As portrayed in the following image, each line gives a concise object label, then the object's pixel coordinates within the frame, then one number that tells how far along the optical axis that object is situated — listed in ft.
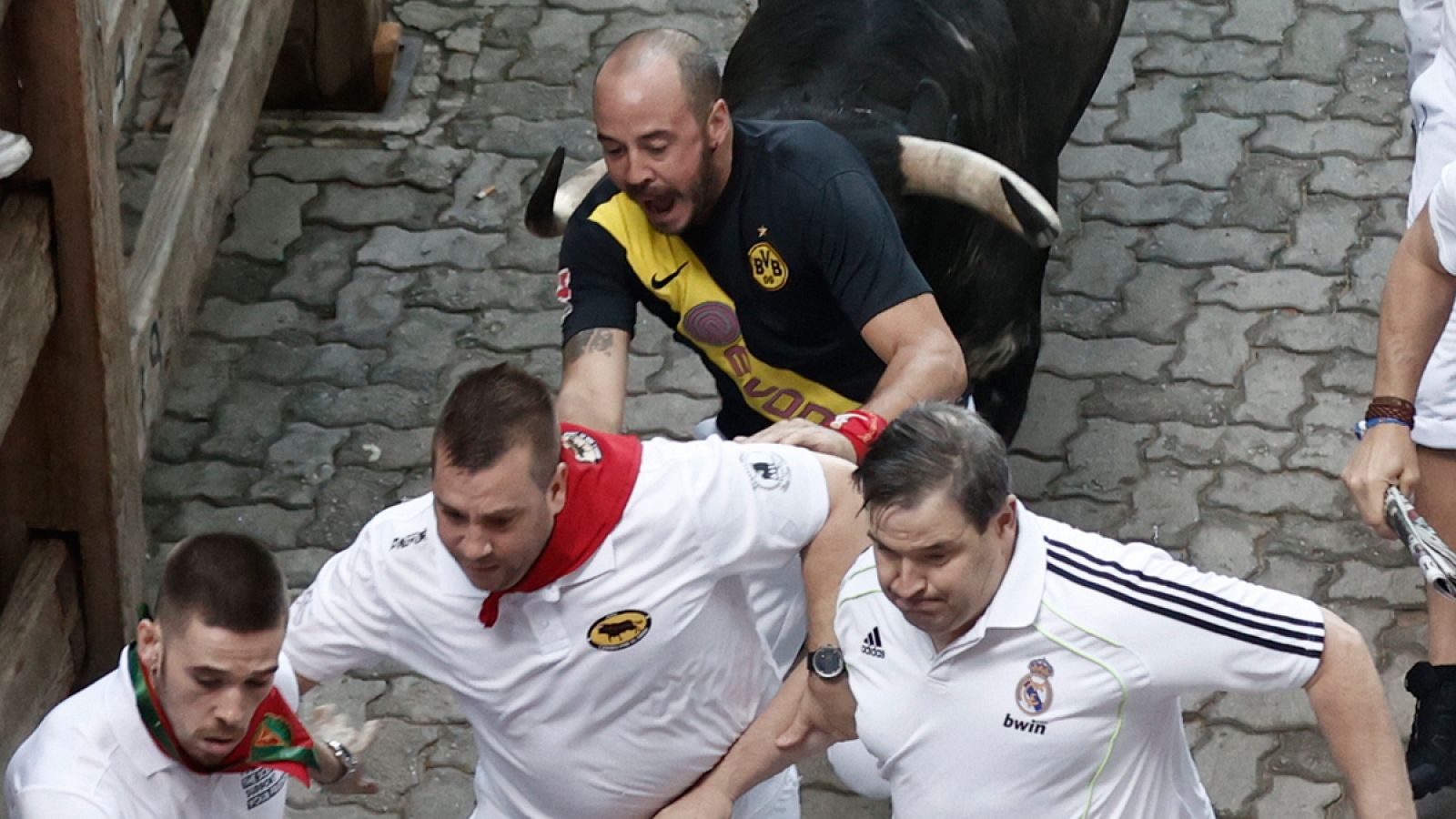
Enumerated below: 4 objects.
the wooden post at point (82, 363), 30.27
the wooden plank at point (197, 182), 37.01
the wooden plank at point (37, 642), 31.60
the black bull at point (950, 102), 32.81
